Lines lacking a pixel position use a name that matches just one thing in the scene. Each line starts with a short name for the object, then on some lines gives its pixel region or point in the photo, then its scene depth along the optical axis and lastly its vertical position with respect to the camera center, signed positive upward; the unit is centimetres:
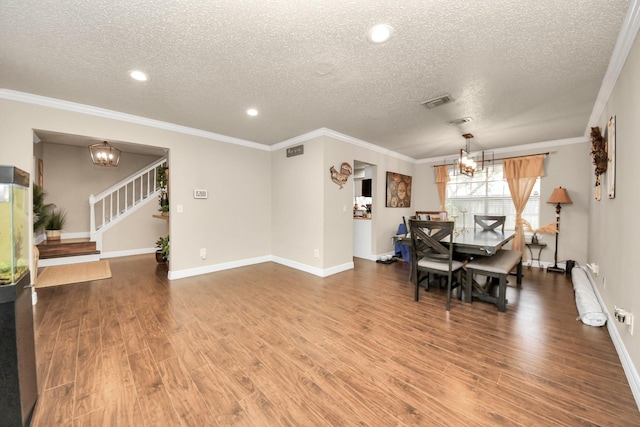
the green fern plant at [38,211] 404 -4
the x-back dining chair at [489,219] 451 -20
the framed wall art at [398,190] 569 +46
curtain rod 481 +108
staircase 470 -7
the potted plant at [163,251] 468 -80
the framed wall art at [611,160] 229 +47
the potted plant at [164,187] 467 +44
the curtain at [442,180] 600 +72
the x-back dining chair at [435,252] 290 -53
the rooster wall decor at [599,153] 269 +63
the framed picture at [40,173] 498 +74
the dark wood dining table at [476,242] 281 -40
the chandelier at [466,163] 402 +76
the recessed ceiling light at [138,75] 238 +130
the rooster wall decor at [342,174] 431 +63
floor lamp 448 +16
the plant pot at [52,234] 514 -52
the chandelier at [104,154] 429 +96
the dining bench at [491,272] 281 -72
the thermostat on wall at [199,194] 418 +26
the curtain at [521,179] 488 +61
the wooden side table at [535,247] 482 -73
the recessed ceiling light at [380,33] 177 +129
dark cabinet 125 -54
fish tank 125 -8
